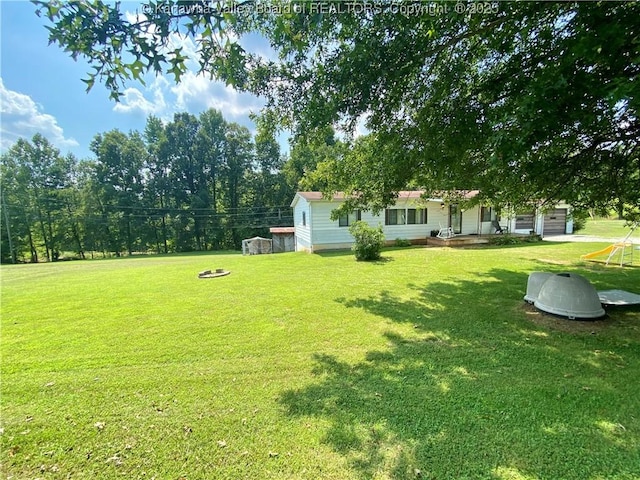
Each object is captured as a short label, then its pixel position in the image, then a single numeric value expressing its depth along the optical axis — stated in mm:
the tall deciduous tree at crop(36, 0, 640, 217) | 2055
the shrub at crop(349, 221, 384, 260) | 11062
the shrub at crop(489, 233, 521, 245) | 15375
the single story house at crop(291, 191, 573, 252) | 15086
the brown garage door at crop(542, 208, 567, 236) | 20078
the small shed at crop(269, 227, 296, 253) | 21828
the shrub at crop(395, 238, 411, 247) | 15898
